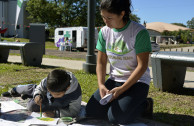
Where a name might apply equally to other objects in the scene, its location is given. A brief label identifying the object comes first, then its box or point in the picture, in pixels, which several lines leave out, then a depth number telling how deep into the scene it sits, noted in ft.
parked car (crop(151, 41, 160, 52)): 72.15
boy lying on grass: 8.85
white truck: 69.87
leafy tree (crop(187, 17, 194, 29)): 514.68
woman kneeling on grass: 8.95
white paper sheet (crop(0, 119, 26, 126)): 9.12
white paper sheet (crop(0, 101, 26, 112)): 10.87
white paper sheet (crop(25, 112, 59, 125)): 9.40
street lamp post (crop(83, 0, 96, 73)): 21.98
